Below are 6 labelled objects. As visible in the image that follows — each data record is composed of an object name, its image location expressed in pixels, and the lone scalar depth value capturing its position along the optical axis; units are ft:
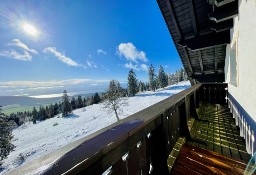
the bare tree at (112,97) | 76.65
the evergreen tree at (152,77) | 131.03
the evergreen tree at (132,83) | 121.07
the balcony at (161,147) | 1.74
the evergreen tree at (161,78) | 136.48
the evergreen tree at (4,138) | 41.00
